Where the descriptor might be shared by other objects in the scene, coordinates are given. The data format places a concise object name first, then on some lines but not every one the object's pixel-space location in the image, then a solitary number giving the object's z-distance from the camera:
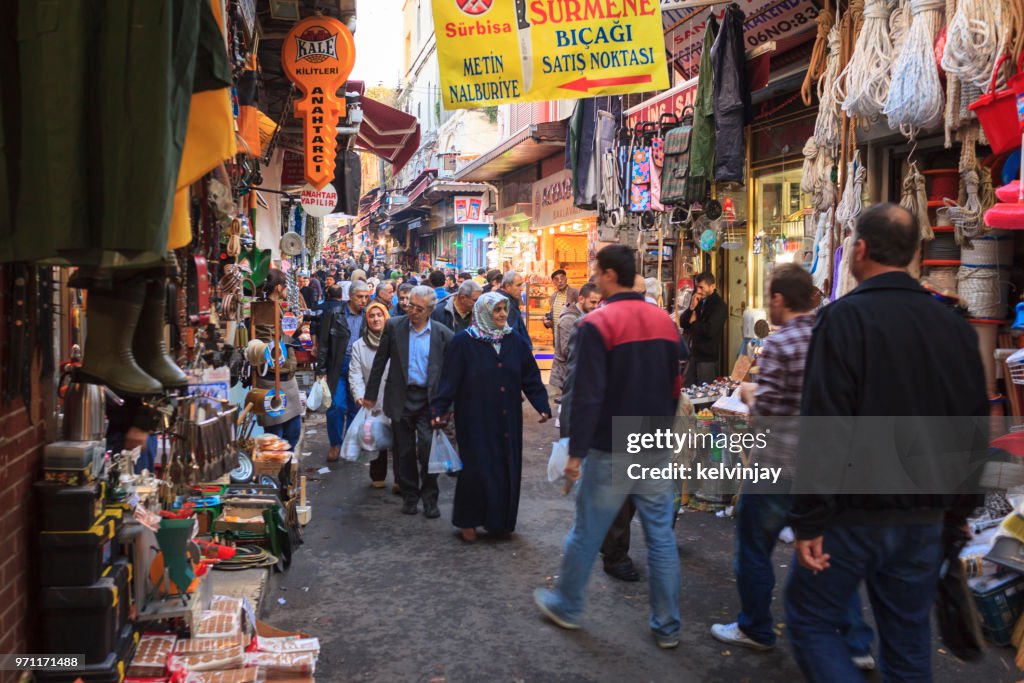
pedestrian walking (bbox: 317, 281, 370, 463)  9.66
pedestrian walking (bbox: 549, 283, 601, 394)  9.15
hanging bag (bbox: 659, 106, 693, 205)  9.83
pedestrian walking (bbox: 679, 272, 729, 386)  10.89
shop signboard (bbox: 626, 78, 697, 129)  10.27
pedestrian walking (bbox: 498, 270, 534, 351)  11.30
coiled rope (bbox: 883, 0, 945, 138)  5.95
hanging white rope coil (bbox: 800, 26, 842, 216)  7.32
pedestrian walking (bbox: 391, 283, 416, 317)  11.79
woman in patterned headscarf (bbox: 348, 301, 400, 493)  8.36
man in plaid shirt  4.32
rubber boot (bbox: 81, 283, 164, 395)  2.75
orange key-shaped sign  8.45
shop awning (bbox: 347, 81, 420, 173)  13.41
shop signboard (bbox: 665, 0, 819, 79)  8.79
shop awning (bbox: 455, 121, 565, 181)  18.61
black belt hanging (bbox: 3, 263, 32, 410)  2.82
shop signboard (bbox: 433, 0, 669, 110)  7.64
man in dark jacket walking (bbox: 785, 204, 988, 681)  2.89
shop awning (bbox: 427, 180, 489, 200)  30.64
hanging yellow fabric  2.54
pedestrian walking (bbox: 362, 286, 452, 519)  7.46
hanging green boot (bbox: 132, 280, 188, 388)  2.95
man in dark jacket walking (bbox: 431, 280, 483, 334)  8.90
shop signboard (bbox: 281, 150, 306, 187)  13.00
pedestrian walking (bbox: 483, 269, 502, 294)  13.34
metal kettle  3.12
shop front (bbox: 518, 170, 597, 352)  20.72
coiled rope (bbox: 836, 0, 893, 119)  6.44
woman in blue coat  6.66
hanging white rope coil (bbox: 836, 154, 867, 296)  7.21
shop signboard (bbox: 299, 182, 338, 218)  13.93
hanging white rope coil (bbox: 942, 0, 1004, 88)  5.34
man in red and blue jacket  4.57
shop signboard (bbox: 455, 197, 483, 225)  32.22
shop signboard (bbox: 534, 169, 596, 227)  18.58
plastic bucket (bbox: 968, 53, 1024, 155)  5.12
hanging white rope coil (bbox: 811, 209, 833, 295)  7.48
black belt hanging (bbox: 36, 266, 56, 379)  3.02
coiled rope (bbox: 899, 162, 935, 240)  6.64
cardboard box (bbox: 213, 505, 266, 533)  5.65
